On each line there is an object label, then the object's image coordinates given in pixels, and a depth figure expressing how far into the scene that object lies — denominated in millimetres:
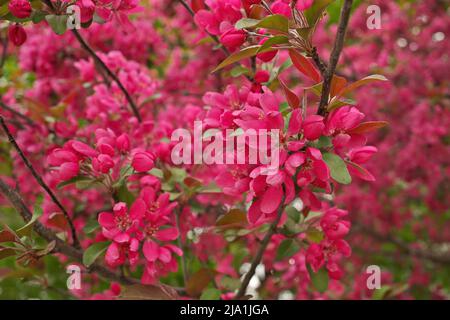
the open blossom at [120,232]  847
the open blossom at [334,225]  912
